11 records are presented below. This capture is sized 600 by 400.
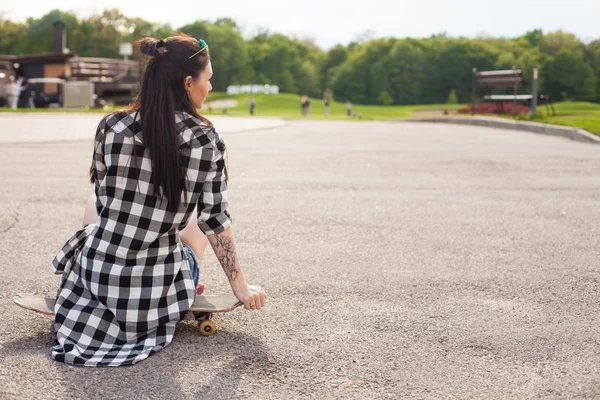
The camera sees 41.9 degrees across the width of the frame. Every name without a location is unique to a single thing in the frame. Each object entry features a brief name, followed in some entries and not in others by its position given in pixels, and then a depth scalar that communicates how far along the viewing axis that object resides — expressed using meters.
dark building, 35.41
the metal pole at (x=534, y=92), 19.30
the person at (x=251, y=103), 36.35
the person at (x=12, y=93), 26.66
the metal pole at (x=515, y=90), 21.36
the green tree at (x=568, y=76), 70.19
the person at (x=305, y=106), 37.80
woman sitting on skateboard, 2.85
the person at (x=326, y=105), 39.83
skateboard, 3.15
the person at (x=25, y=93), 30.14
